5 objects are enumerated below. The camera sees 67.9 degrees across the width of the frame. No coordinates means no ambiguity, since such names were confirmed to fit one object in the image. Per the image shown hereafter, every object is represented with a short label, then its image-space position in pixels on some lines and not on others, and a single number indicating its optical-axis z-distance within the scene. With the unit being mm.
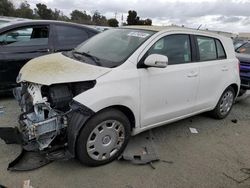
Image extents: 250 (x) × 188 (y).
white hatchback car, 2095
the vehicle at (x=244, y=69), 4318
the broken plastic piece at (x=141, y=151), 2449
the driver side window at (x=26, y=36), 3505
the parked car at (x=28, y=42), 3479
